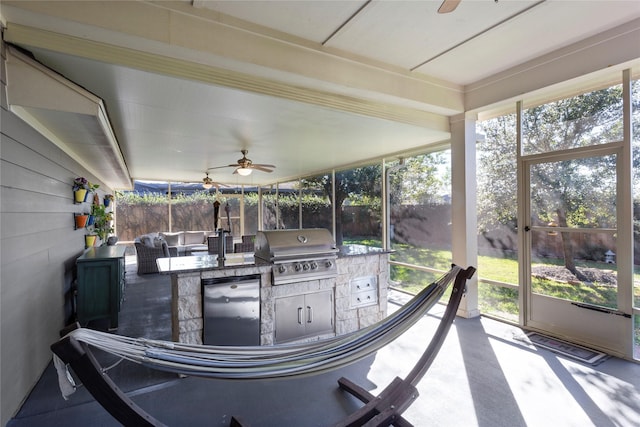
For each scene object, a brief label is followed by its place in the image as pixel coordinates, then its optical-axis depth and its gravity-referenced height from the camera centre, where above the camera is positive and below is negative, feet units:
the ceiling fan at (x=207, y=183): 23.67 +2.59
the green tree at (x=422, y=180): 15.43 +1.87
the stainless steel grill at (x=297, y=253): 9.53 -1.21
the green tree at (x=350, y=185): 20.54 +2.24
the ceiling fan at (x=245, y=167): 15.99 +2.59
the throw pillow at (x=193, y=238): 29.99 -2.12
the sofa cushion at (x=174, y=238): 27.96 -2.05
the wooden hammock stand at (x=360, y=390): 4.17 -2.84
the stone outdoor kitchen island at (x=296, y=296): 8.43 -2.61
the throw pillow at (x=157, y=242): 21.22 -1.77
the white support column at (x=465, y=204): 12.61 +0.41
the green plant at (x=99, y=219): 16.21 -0.12
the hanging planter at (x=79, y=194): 12.71 +0.95
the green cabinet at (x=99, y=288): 11.13 -2.61
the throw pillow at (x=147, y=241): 21.07 -1.67
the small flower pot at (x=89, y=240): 15.24 -1.16
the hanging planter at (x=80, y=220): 12.98 -0.12
